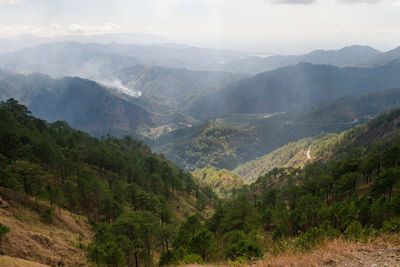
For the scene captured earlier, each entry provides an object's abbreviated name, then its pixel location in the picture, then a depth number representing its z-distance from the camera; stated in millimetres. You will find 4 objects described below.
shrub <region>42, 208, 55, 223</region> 30409
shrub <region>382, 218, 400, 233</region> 22508
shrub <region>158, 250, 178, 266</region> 24062
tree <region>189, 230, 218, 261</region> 21748
